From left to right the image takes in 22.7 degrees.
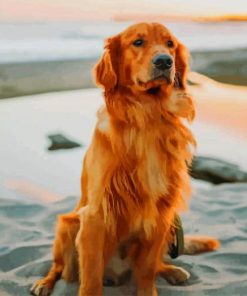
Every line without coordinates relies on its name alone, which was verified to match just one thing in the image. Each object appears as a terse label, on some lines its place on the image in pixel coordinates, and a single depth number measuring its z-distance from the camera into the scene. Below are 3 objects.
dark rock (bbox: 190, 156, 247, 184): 2.15
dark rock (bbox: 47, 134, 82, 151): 2.06
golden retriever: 1.72
